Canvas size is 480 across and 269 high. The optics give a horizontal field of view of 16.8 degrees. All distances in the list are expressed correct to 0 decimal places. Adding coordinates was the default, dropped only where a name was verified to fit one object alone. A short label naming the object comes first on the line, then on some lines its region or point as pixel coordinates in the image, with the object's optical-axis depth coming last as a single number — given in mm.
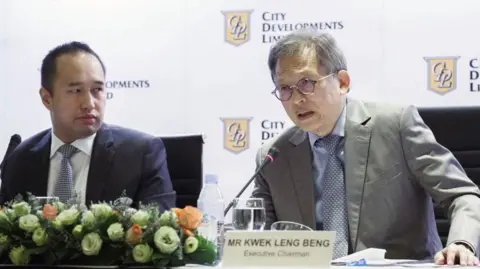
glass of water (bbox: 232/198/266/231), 3619
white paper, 3505
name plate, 3314
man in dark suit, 4206
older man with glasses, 3848
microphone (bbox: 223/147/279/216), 3747
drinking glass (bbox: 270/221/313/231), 3458
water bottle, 3471
